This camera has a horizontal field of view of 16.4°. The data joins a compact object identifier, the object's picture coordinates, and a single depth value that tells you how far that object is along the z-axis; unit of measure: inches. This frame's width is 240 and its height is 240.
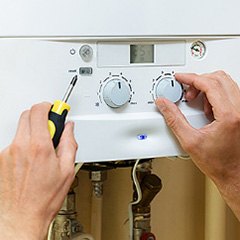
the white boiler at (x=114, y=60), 37.5
